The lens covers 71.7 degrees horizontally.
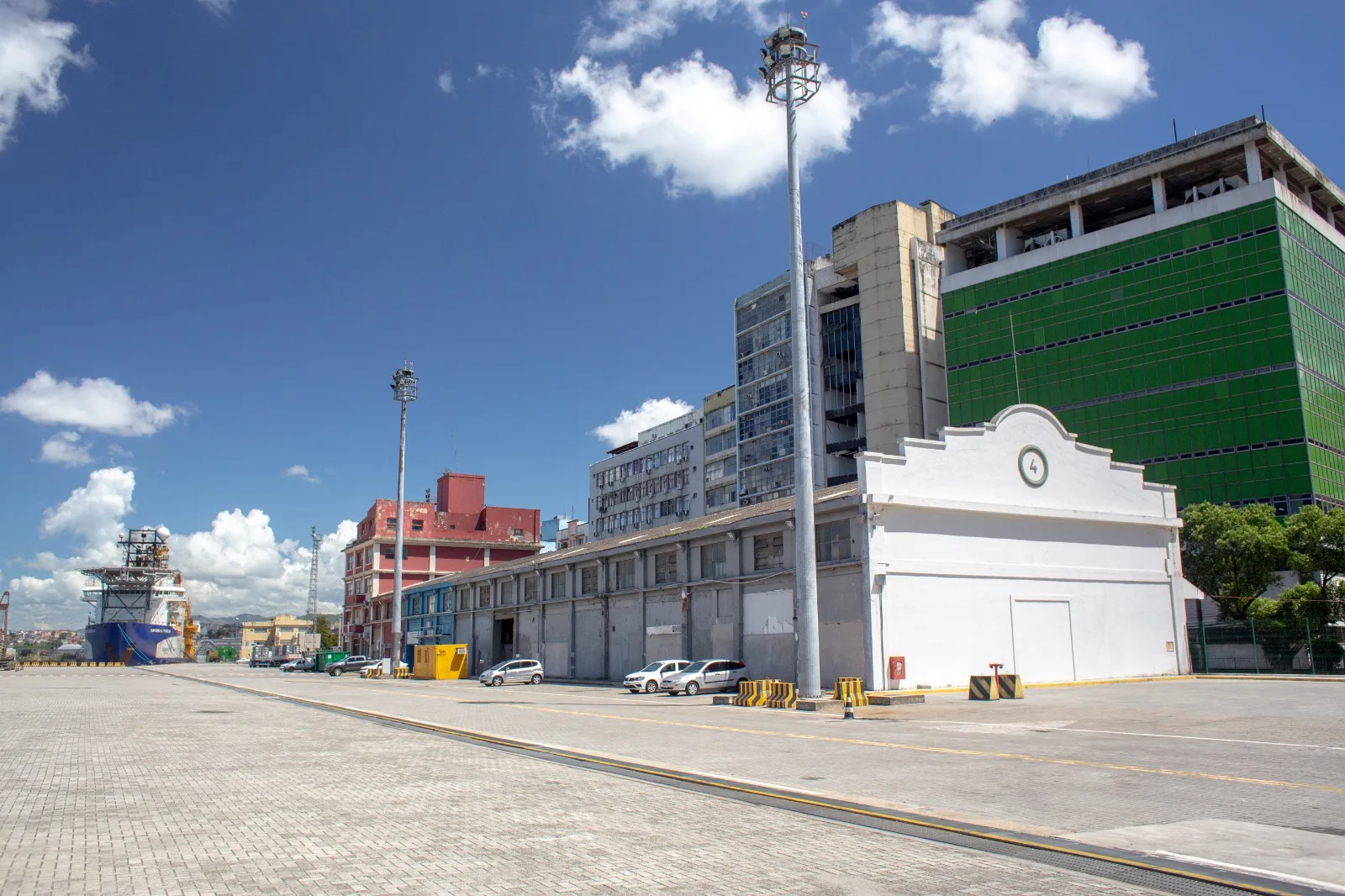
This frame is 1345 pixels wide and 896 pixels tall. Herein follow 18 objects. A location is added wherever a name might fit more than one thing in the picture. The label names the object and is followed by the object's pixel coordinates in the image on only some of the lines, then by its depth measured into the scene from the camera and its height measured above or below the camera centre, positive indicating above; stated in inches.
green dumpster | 3132.4 -113.4
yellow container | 2399.1 -98.5
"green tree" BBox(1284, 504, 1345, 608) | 1995.6 +149.1
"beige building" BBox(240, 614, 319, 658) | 4998.8 -119.9
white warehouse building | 1316.4 +72.7
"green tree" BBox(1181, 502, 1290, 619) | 2032.5 +136.7
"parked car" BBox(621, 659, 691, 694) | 1491.1 -88.7
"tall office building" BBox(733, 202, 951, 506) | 3373.5 +1012.5
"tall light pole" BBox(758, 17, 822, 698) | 1094.4 +304.8
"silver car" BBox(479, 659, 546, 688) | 1924.2 -103.9
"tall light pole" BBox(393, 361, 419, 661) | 2497.5 +430.8
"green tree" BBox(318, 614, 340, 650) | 5572.3 -74.0
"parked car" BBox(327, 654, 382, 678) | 2952.3 -132.3
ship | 4382.4 +81.2
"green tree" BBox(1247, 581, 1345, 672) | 1600.6 -18.2
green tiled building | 2524.6 +878.6
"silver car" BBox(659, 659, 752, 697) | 1466.5 -90.7
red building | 4242.1 +365.1
